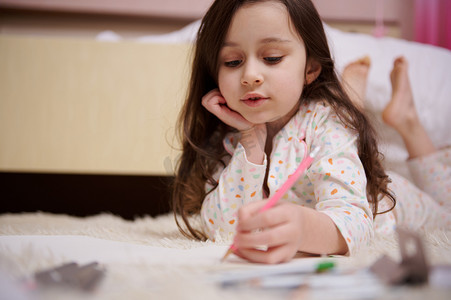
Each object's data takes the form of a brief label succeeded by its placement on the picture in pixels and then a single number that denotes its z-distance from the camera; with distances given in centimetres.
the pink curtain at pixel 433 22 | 168
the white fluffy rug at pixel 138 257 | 38
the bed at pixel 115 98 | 137
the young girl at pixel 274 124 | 74
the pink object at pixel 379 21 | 189
